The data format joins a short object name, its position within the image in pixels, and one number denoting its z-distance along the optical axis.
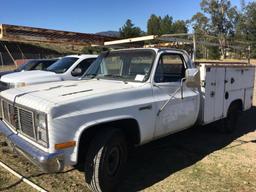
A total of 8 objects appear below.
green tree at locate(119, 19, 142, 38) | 32.96
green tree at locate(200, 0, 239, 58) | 37.62
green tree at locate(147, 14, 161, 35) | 46.23
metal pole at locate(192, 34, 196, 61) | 4.22
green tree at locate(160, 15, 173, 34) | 42.46
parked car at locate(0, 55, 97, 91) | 5.66
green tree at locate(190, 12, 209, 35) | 39.47
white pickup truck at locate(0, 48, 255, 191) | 2.43
